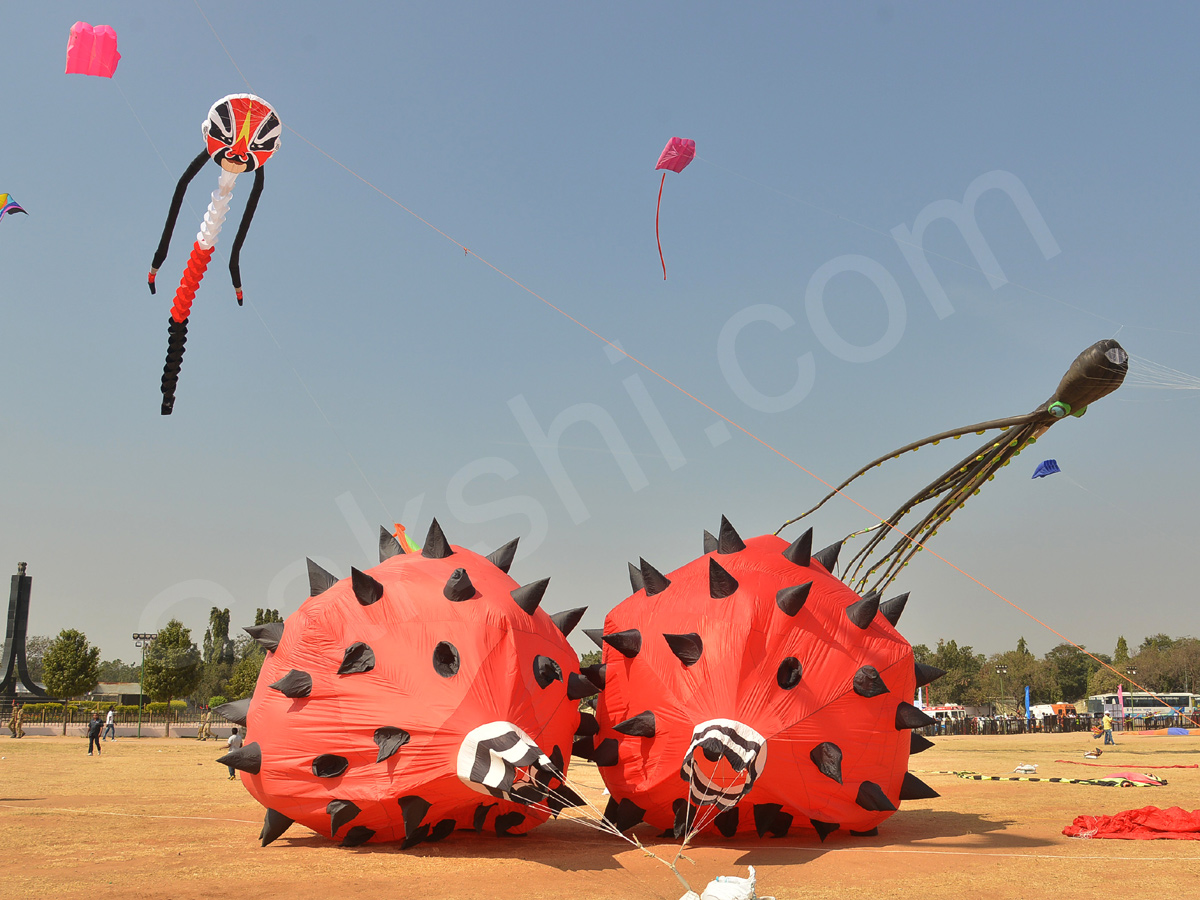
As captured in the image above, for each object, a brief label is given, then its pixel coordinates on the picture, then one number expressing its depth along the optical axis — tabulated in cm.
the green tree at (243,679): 6631
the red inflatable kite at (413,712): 1030
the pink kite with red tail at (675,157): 1741
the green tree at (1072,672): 11394
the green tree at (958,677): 9906
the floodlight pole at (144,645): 6210
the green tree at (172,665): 6619
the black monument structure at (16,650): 6850
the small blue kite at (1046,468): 2939
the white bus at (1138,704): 7706
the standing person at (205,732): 4878
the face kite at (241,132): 1311
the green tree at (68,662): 6600
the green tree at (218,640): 10519
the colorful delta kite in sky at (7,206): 2036
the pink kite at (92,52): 1289
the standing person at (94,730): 3389
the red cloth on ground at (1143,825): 1244
